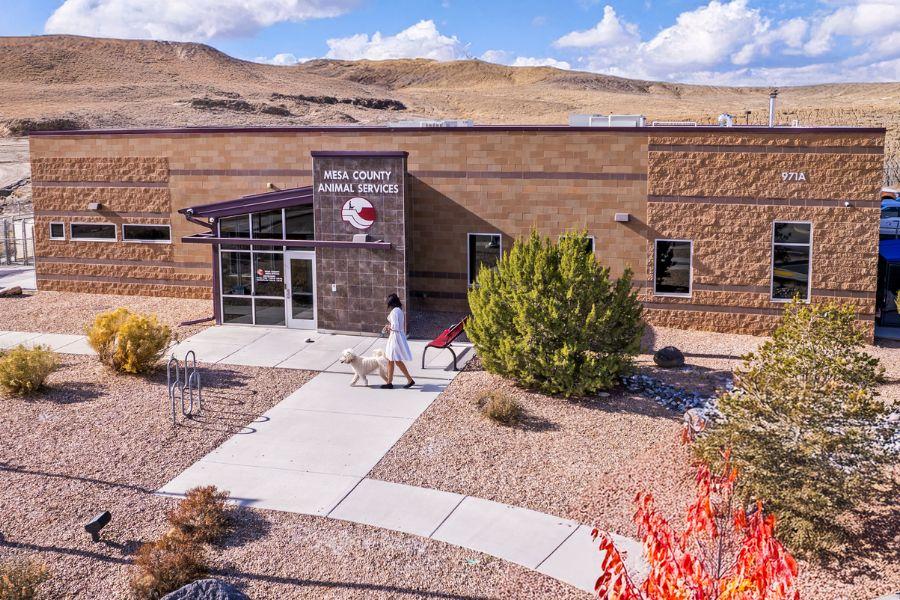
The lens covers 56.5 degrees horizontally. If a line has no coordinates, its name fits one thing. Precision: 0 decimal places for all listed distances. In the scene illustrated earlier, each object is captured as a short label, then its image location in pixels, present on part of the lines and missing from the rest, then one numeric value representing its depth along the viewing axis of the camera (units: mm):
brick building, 19188
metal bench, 16859
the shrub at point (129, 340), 16031
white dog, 15594
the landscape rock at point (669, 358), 17016
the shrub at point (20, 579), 8062
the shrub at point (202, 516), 9594
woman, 15008
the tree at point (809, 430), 9219
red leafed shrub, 4957
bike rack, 13508
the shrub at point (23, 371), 14805
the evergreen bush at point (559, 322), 14547
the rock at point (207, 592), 7562
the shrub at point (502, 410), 13523
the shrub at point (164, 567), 8391
